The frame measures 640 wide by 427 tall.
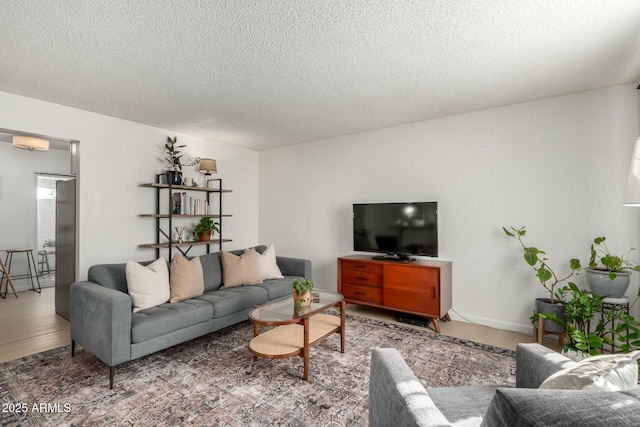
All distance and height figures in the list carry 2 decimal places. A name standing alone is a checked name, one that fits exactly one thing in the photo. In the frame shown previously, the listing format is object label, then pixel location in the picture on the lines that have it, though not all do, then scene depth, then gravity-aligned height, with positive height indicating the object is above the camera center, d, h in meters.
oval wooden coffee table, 2.40 -1.01
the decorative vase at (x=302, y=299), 2.75 -0.73
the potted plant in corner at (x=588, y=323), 2.46 -0.93
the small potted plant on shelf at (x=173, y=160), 4.18 +0.80
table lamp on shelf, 4.44 +0.73
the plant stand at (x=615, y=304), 2.61 -0.76
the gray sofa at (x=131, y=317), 2.37 -0.87
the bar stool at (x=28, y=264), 5.16 -0.80
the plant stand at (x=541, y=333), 2.95 -1.12
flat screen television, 3.71 -0.16
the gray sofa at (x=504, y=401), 0.66 -0.66
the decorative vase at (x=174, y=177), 4.11 +0.53
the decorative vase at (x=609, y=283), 2.63 -0.58
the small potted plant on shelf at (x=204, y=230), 4.58 -0.19
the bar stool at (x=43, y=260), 5.79 -0.80
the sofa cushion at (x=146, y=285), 2.80 -0.63
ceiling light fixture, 3.72 +0.91
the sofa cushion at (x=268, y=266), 4.01 -0.64
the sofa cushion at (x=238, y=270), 3.71 -0.65
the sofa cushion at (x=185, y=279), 3.10 -0.63
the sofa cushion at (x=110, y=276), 2.88 -0.55
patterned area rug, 1.97 -1.25
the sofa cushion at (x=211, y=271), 3.62 -0.64
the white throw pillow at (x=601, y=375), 0.90 -0.47
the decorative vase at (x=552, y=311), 2.91 -0.90
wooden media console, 3.44 -0.81
